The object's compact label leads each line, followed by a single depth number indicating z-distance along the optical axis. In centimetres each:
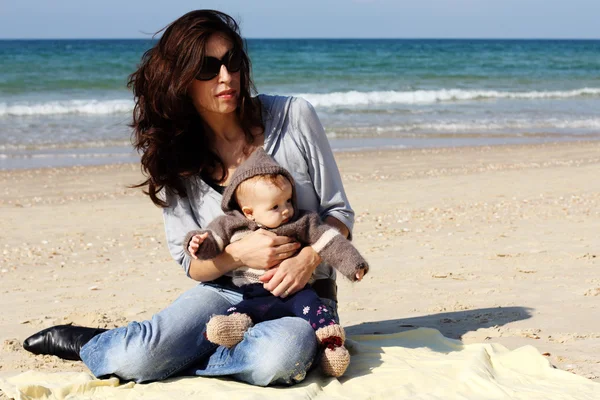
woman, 365
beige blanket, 349
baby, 362
